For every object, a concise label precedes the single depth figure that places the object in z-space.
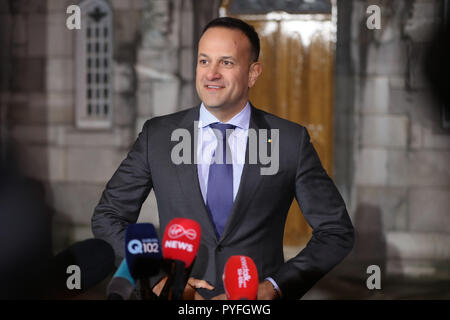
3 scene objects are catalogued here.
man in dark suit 2.33
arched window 6.57
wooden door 6.43
